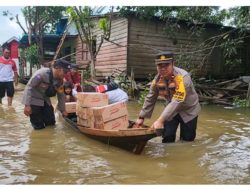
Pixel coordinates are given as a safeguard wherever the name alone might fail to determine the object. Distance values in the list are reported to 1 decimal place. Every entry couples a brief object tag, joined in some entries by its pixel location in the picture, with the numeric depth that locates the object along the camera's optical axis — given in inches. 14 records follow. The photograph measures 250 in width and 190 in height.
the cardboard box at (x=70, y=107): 186.3
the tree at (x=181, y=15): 348.3
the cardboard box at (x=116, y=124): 138.1
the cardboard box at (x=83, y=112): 145.3
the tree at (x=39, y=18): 544.0
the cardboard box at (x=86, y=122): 144.3
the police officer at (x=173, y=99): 122.6
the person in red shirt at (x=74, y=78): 228.9
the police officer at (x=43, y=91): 161.5
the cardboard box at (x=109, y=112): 135.9
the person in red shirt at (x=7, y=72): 251.4
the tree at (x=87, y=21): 368.5
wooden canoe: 117.5
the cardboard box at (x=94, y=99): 149.5
